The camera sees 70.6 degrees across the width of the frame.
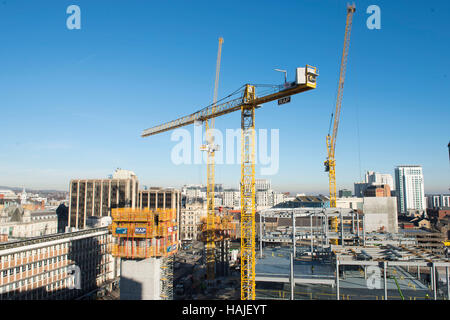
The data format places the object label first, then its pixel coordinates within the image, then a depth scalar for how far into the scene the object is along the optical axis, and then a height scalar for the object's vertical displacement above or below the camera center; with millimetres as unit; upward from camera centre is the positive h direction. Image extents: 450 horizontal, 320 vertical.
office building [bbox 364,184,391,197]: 152875 -4487
